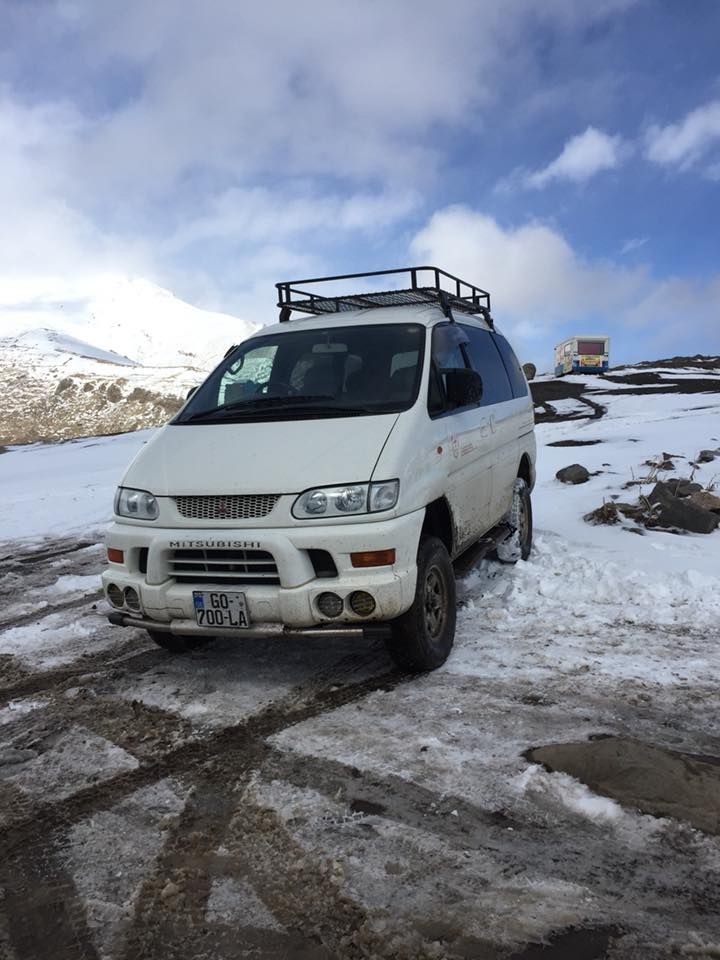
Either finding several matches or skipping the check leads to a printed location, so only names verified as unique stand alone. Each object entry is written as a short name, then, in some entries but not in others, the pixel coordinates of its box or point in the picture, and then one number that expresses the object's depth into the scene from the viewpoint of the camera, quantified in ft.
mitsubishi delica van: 12.05
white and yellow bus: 135.13
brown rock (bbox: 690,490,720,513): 24.66
